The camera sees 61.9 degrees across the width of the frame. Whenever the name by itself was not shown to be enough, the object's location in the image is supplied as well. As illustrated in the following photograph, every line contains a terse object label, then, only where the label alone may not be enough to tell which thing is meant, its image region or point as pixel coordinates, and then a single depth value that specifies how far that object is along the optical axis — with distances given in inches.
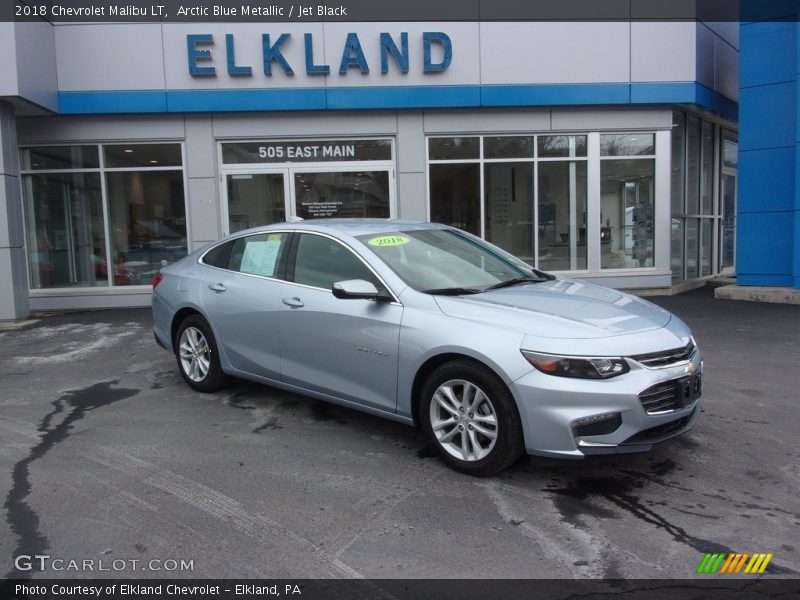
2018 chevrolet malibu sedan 148.3
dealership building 464.4
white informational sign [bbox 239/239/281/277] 216.5
